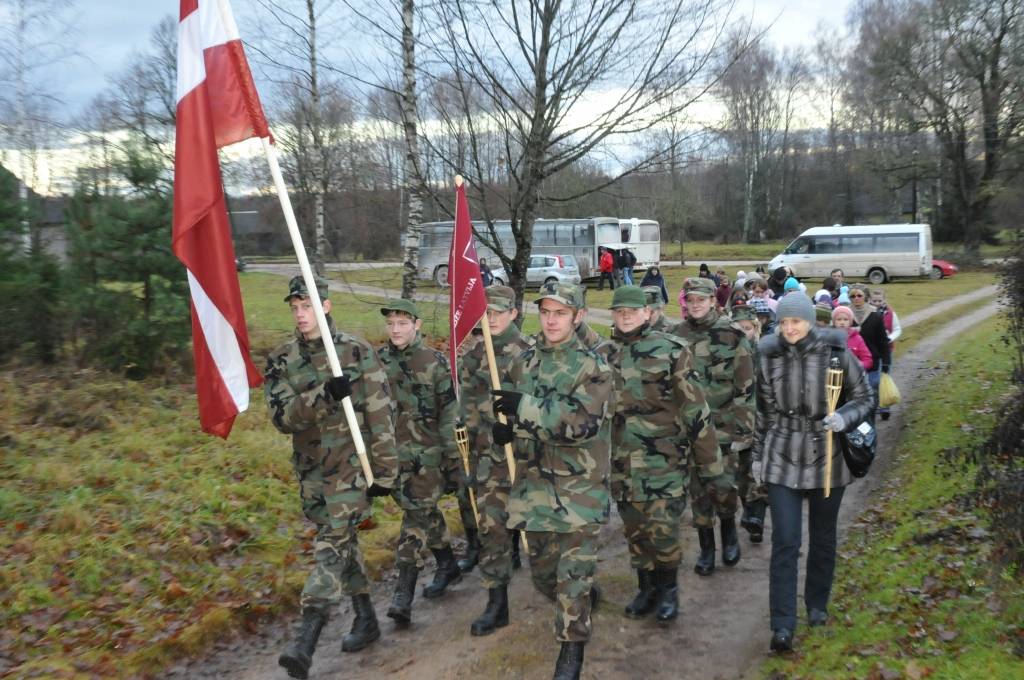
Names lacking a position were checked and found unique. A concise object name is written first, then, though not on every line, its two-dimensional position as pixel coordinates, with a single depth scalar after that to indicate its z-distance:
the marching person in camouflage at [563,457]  4.66
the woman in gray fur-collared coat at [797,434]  5.16
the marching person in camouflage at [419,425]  6.34
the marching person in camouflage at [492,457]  5.84
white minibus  38.28
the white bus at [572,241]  36.28
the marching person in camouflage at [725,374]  7.21
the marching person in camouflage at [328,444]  5.27
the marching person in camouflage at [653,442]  5.80
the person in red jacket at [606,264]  33.94
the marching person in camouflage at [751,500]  7.68
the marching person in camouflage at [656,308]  6.48
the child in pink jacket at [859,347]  10.73
